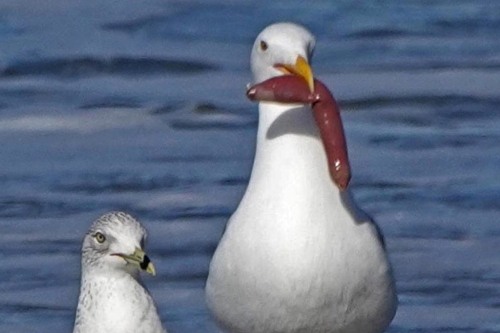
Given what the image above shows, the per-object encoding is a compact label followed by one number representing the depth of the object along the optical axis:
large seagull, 18.12
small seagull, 17.56
